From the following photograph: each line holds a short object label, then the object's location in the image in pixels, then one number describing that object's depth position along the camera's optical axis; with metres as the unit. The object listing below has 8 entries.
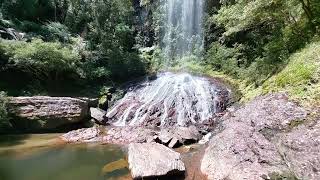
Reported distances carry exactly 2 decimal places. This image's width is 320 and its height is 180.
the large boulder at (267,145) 2.59
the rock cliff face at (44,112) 6.39
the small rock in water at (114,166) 4.01
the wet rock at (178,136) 5.04
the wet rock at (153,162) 3.44
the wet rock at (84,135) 5.74
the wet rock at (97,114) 6.84
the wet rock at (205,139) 5.06
